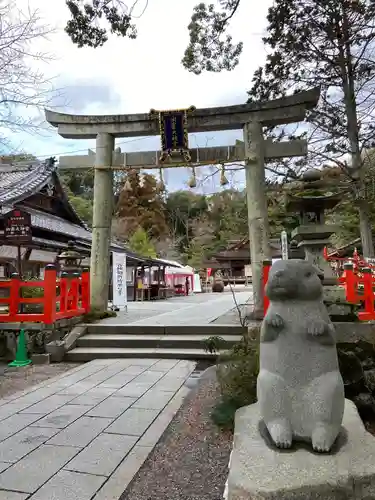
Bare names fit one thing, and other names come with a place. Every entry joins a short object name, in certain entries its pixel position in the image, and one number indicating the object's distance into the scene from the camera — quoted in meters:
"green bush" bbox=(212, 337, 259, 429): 3.64
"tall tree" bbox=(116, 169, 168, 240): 34.56
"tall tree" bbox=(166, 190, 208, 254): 50.81
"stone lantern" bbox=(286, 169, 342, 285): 7.36
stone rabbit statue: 2.32
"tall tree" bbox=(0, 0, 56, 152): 5.67
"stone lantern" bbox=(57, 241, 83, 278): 9.04
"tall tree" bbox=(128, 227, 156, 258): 26.89
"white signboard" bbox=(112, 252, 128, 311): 11.27
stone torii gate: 8.70
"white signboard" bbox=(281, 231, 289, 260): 7.34
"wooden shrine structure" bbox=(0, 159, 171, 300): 11.77
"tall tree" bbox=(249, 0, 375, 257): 6.77
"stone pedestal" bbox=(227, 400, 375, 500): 2.00
